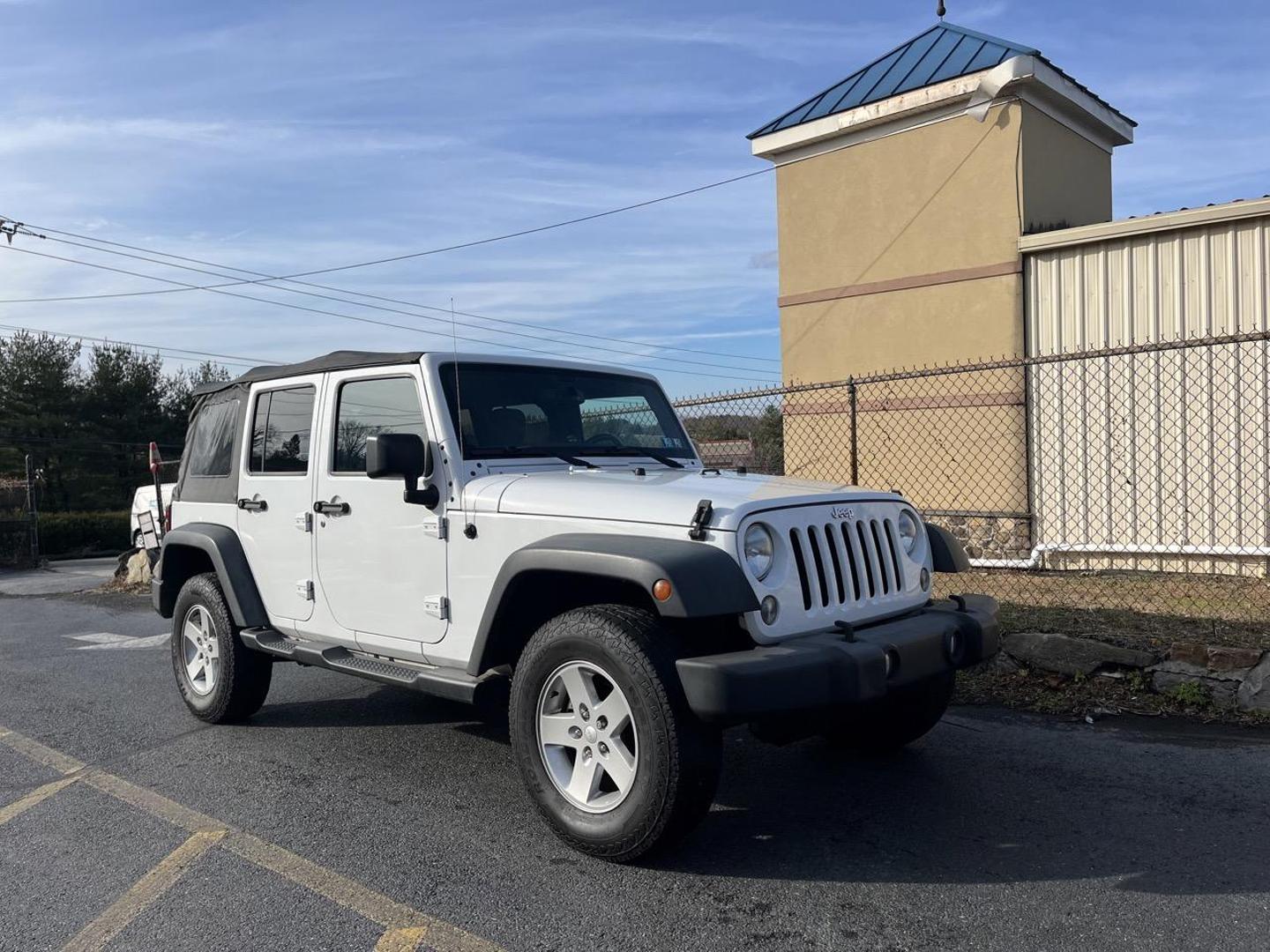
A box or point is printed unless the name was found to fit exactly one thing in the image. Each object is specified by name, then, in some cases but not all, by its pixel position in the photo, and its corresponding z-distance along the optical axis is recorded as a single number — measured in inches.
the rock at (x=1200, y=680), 208.5
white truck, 543.5
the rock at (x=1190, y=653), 212.8
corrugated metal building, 340.5
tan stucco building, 401.1
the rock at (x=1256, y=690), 203.8
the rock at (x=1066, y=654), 221.6
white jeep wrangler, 131.7
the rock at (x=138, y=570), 557.5
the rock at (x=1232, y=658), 207.2
